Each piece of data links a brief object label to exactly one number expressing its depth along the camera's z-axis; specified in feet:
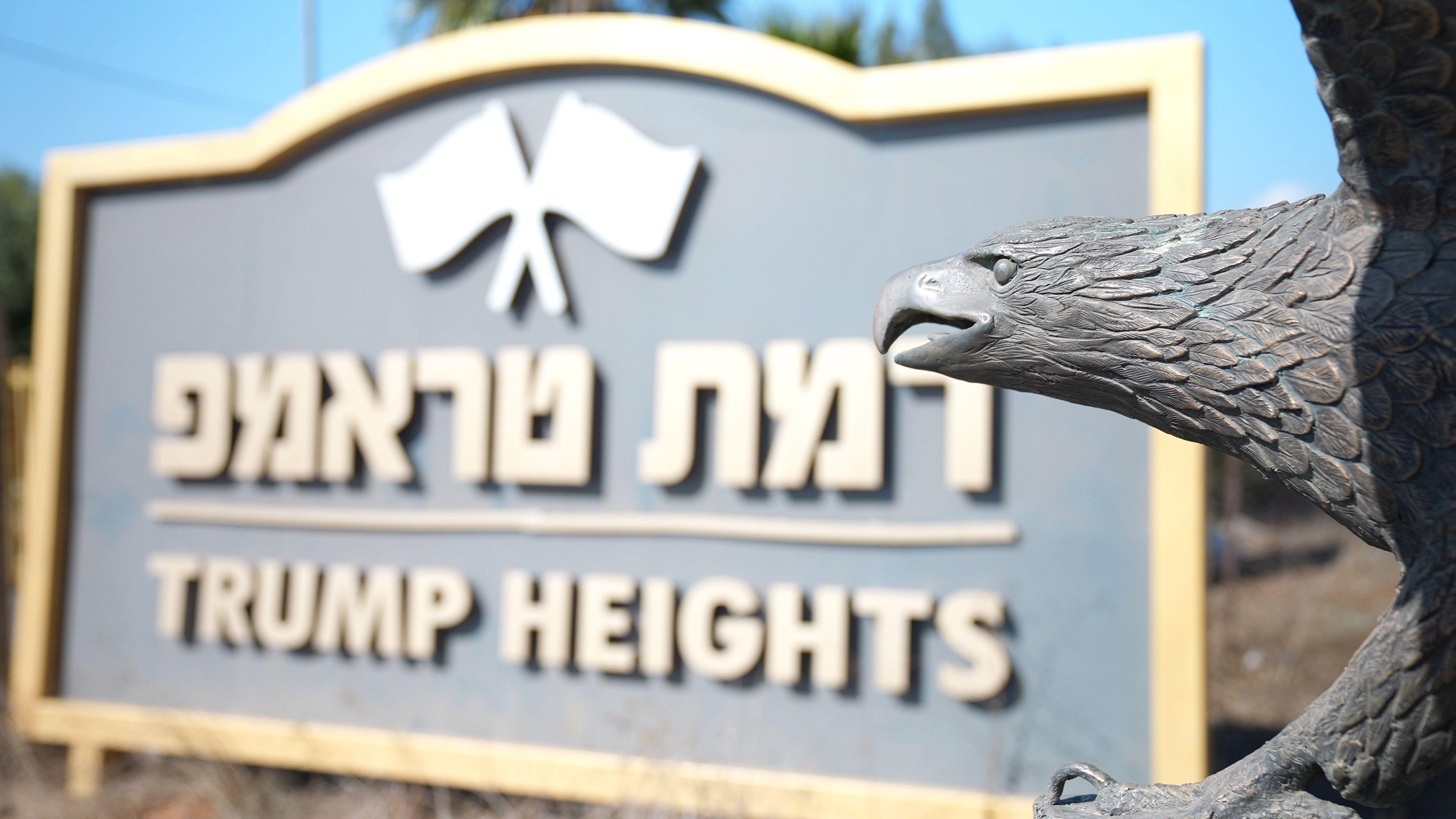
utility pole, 44.34
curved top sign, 9.76
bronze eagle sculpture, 3.01
